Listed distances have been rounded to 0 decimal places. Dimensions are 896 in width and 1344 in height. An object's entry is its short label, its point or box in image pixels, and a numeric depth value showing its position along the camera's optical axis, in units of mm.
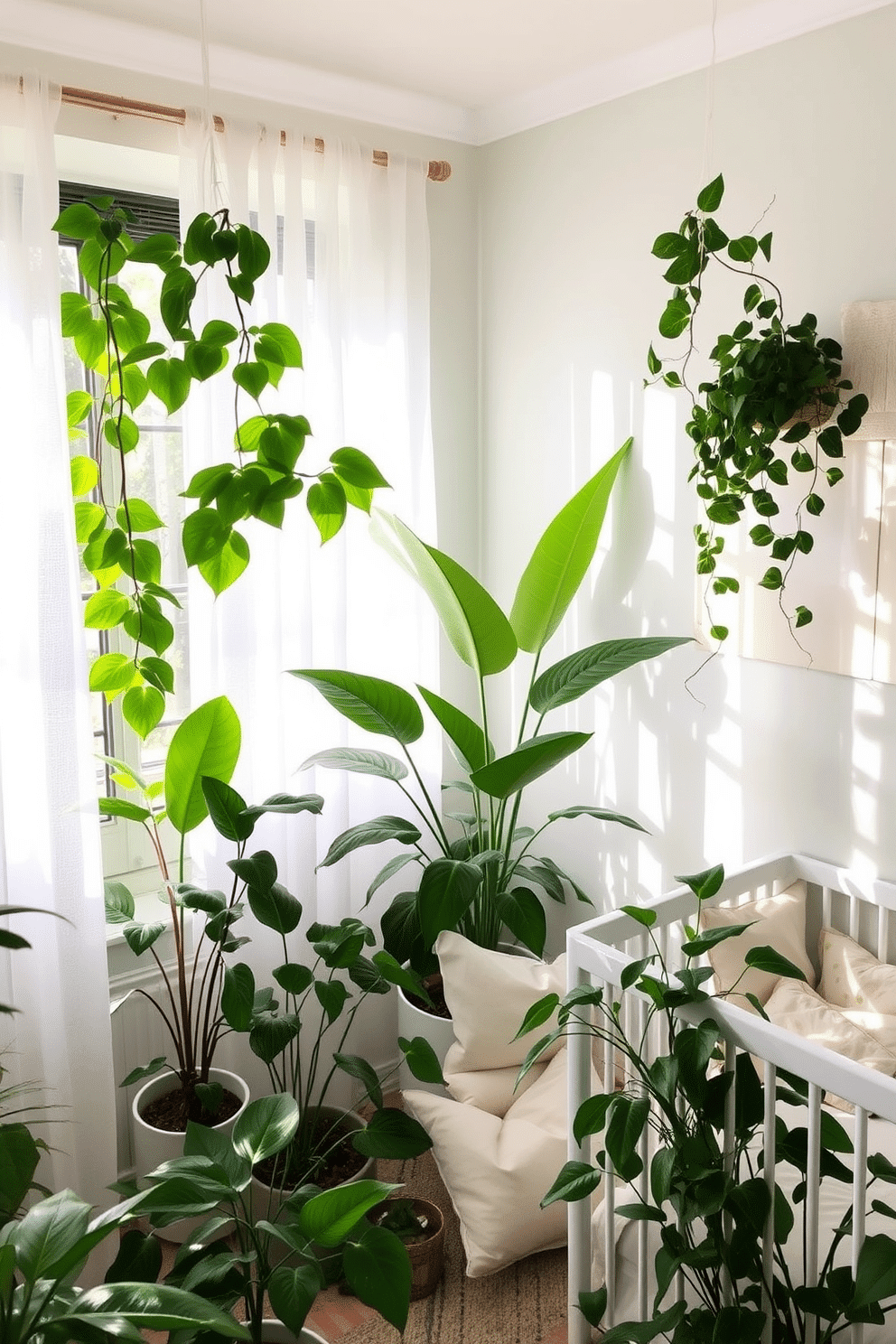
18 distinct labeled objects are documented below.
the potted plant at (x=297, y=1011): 2102
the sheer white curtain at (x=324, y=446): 2635
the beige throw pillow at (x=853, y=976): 2203
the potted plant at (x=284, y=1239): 1594
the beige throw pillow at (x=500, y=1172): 2305
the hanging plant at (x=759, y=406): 2133
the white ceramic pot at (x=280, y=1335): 1667
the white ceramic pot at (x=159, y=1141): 2396
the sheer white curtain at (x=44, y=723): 2252
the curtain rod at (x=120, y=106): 2295
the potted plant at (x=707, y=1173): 1642
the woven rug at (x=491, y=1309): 2246
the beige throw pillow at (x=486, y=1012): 2545
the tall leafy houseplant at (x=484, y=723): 2451
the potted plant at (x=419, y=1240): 2305
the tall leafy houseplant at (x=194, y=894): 2299
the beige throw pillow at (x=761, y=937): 2293
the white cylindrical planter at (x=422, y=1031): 2729
